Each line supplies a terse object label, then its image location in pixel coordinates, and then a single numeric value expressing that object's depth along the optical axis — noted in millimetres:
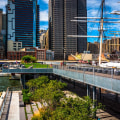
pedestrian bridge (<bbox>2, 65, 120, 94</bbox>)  16844
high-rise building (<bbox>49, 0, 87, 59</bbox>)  194875
